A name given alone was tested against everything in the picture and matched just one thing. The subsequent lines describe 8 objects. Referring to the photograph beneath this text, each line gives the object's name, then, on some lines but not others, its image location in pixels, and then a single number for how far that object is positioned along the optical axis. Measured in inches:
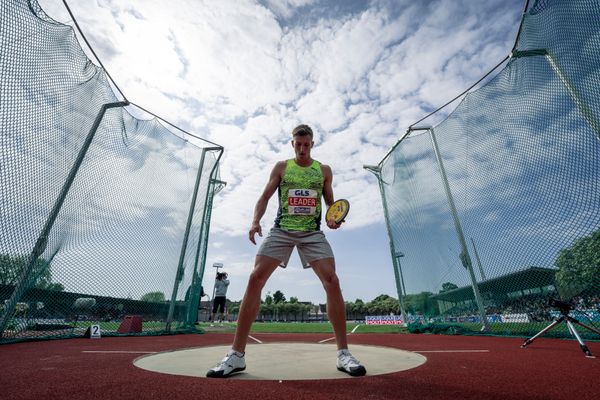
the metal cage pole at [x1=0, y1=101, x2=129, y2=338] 165.9
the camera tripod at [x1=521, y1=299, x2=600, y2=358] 127.9
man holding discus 95.1
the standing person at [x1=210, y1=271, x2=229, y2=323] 496.4
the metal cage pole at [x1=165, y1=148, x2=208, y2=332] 284.2
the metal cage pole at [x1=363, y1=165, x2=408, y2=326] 384.2
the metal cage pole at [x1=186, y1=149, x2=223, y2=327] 325.1
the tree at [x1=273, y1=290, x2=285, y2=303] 4561.8
